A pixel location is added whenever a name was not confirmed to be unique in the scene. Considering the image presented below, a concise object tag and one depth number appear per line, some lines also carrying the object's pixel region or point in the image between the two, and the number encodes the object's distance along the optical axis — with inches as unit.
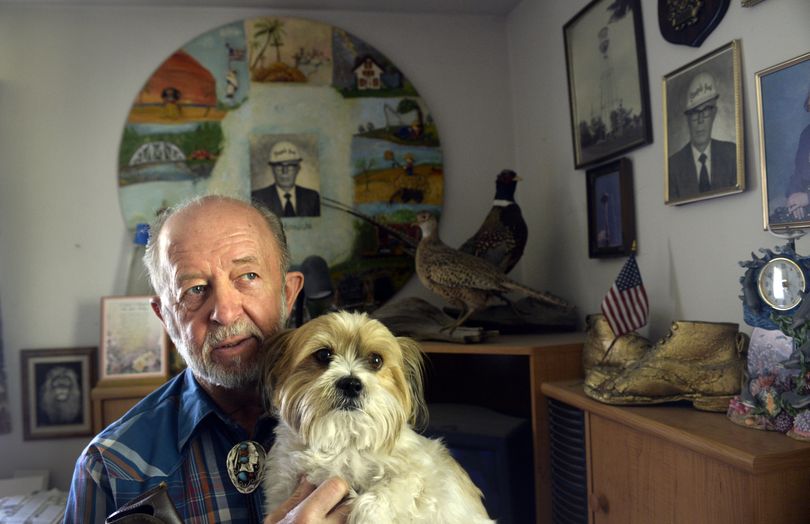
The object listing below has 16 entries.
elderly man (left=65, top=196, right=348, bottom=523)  46.3
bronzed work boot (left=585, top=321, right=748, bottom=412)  52.7
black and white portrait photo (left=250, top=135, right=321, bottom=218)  113.3
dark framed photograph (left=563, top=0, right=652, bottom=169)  76.5
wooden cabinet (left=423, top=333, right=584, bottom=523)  75.3
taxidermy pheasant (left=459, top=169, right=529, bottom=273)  93.9
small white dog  41.1
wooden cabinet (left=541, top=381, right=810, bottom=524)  41.2
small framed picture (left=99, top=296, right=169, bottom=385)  103.0
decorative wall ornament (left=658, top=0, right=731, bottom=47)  62.1
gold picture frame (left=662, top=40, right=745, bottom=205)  60.1
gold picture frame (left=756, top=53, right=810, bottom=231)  52.0
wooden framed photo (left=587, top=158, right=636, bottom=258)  79.3
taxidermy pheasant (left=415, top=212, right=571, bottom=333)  84.4
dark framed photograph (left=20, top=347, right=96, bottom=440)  106.9
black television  75.7
